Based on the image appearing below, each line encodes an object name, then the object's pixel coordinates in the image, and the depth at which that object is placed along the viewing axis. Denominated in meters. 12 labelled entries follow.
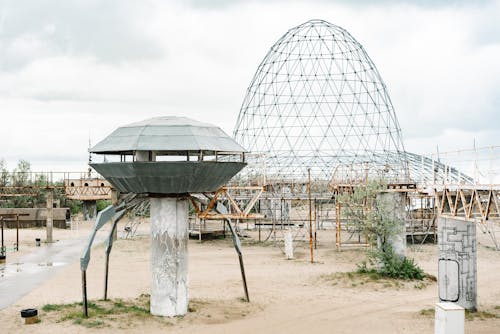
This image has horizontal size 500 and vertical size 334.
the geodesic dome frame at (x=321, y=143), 42.88
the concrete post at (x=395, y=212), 29.53
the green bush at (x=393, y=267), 27.94
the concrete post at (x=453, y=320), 15.59
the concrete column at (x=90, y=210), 68.75
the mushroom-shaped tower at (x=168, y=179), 19.55
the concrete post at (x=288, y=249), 35.19
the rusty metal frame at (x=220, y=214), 20.45
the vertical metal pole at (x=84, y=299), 19.51
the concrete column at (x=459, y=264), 21.34
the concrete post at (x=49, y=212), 45.06
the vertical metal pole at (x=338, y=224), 36.09
